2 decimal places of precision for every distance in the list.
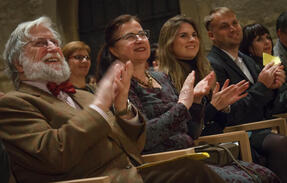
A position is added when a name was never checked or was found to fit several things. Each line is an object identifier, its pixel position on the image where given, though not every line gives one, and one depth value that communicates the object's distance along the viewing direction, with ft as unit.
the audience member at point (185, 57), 17.85
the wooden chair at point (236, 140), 15.65
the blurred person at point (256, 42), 23.91
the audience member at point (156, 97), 14.17
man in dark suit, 17.10
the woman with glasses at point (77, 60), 23.33
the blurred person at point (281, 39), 24.46
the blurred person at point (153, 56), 29.74
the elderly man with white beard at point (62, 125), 10.91
